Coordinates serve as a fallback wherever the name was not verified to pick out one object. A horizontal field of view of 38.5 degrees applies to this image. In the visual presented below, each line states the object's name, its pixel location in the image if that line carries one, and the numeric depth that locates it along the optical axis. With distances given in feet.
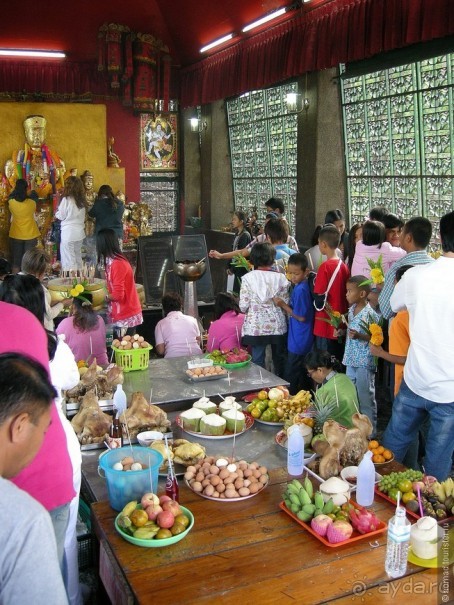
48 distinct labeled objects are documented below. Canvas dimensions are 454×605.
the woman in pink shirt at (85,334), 14.93
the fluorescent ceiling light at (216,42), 32.24
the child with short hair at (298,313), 16.38
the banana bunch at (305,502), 7.71
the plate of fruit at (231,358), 13.94
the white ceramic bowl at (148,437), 9.90
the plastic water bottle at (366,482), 8.10
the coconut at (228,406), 10.86
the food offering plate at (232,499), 8.25
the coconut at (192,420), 10.53
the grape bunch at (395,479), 8.40
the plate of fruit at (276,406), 10.94
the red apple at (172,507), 7.56
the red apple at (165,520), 7.39
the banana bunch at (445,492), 8.05
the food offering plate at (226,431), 10.32
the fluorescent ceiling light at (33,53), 36.04
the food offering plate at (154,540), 7.22
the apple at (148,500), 7.67
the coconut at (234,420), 10.43
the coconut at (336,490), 8.03
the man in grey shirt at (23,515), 3.88
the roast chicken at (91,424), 10.04
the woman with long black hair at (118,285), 16.75
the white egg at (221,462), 8.80
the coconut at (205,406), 10.93
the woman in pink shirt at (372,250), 16.21
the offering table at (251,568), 6.49
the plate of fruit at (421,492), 7.94
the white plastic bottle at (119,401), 10.83
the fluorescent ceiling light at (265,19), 26.56
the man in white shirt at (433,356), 9.99
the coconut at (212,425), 10.35
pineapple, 10.21
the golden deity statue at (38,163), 34.45
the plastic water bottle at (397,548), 6.73
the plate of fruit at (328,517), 7.33
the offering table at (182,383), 12.29
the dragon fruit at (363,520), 7.48
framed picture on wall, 40.45
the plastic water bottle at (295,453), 8.90
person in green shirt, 10.65
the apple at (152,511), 7.52
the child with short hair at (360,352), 13.84
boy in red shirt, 15.88
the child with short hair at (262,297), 16.39
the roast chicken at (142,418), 10.23
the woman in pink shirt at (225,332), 16.30
